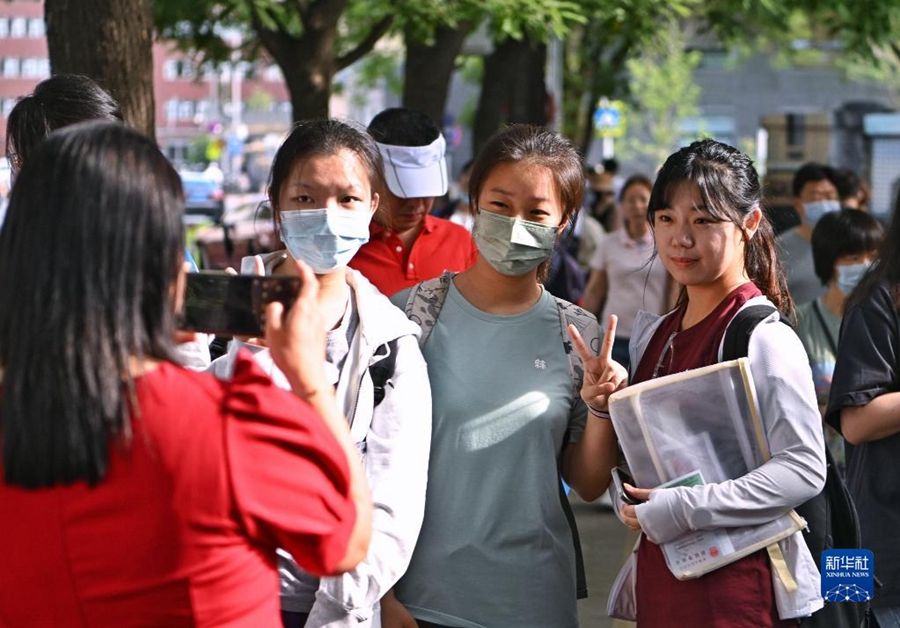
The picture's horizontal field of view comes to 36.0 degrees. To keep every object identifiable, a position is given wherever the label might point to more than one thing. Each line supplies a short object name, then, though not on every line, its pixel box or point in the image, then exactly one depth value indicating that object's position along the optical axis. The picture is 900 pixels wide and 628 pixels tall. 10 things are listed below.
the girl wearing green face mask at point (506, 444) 3.28
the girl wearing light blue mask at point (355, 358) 2.96
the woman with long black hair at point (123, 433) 2.02
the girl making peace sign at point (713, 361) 3.04
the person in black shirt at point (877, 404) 3.79
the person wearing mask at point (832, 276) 5.59
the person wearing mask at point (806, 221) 7.55
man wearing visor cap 5.16
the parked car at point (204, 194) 30.33
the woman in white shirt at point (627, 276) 8.39
